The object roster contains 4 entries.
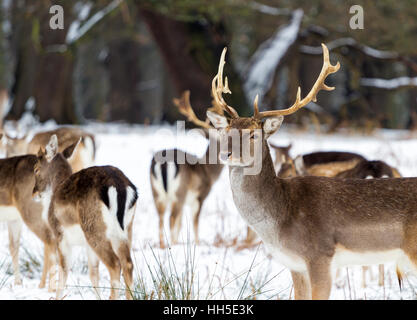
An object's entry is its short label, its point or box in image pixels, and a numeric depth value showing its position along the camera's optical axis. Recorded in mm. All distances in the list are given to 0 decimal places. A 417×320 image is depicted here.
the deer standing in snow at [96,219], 7371
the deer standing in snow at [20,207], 8742
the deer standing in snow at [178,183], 13055
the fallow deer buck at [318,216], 6727
